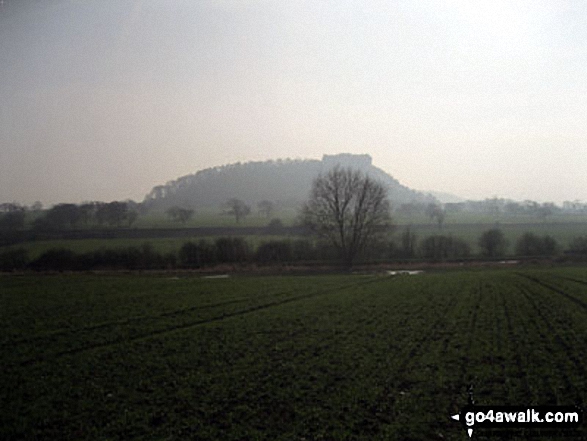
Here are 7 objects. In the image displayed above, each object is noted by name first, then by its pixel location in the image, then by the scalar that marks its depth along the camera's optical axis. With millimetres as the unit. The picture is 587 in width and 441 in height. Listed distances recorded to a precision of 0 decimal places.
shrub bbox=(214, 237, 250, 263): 73750
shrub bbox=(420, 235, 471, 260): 75938
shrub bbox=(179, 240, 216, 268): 71438
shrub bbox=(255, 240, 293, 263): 73750
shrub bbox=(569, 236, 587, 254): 71919
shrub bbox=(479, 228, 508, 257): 74812
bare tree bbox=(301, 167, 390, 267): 69250
